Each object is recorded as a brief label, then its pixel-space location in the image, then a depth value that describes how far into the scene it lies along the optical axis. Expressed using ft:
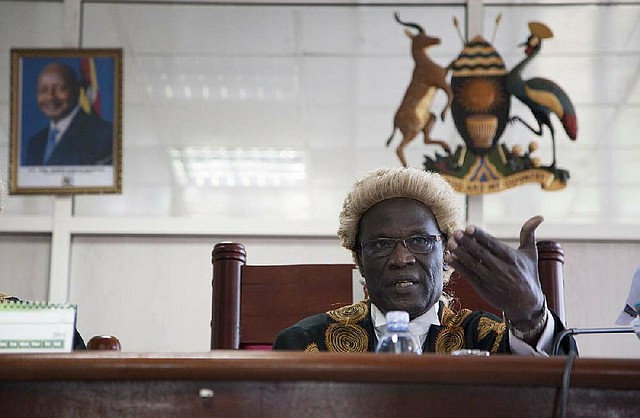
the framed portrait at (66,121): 15.53
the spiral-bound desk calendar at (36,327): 4.86
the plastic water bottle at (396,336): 5.27
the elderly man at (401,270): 7.47
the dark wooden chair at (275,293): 8.74
